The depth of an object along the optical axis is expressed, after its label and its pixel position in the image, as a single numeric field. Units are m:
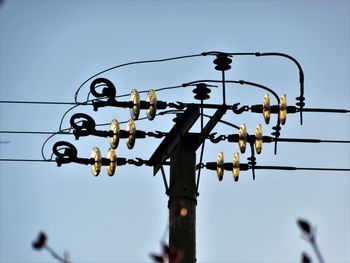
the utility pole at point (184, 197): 23.36
